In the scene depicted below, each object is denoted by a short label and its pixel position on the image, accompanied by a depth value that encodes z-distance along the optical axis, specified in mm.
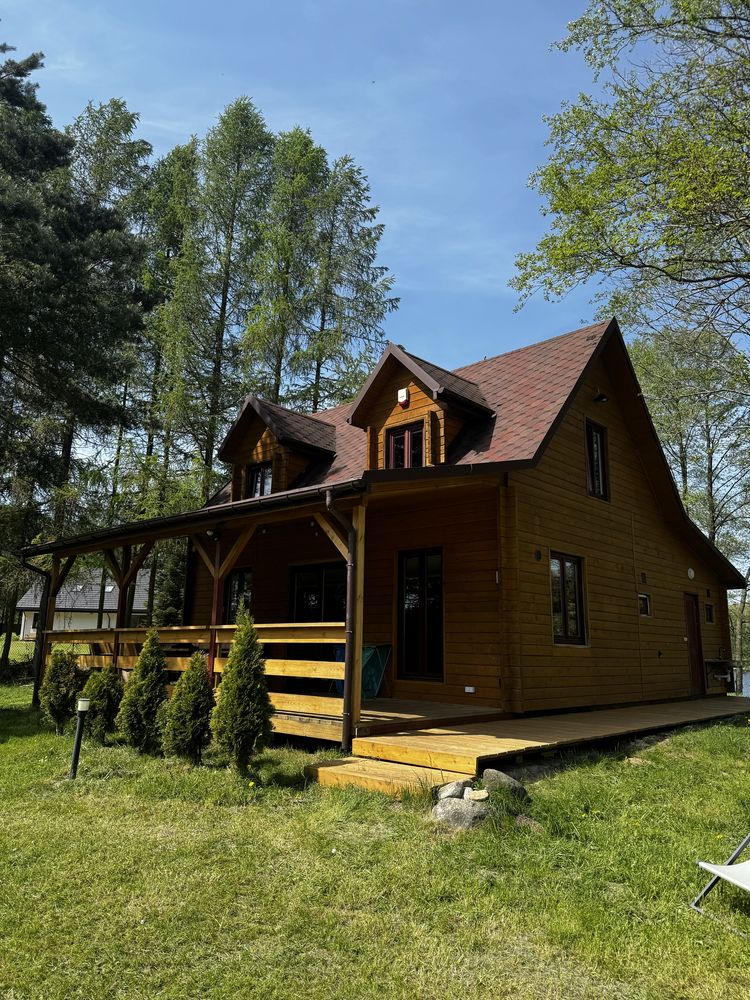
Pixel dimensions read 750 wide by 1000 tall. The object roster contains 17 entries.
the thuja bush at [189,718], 6754
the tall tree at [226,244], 18062
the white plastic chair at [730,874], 3266
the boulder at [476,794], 4961
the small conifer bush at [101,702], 8188
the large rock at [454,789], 5074
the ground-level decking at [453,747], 5480
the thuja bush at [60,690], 9086
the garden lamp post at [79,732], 6668
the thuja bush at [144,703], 7508
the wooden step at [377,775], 5320
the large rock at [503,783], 5039
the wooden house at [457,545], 8172
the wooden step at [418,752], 5484
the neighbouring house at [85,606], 31447
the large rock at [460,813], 4697
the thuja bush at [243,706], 6156
